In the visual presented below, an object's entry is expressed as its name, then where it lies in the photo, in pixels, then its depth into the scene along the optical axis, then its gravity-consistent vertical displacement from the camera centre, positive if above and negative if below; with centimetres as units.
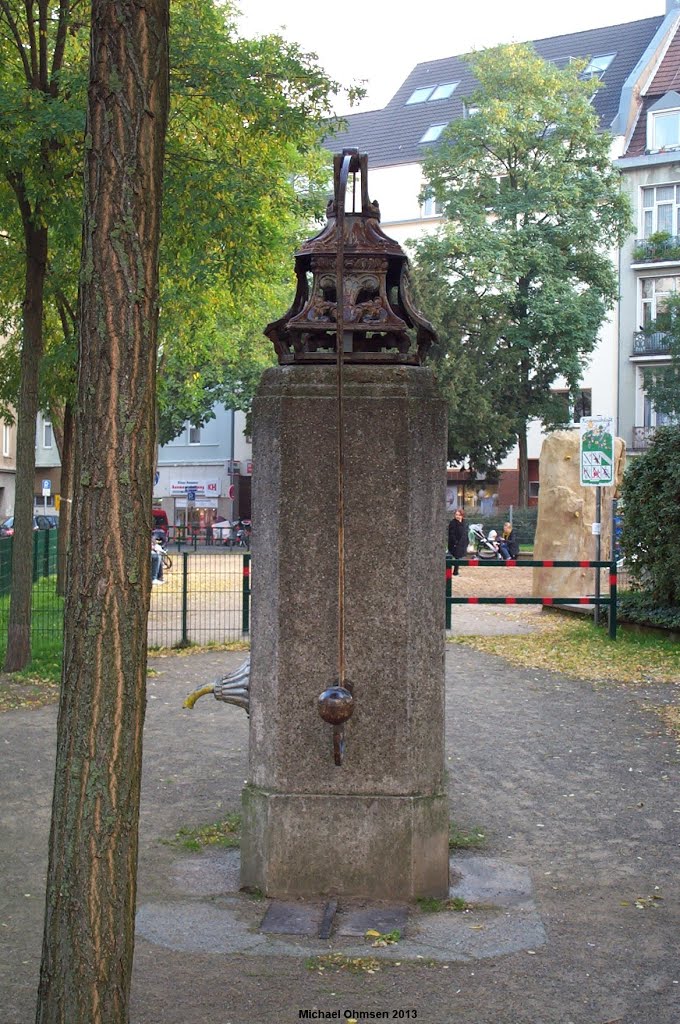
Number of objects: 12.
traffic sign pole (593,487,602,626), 1697 -42
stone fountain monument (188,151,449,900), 589 -61
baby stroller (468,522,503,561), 3616 -84
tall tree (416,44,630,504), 3991 +1011
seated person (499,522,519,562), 3409 -79
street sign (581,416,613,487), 1748 +94
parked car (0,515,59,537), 4299 -39
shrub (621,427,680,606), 1580 +0
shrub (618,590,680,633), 1598 -124
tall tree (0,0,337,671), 1208 +373
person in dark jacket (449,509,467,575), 3039 -51
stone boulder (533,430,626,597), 2100 -6
